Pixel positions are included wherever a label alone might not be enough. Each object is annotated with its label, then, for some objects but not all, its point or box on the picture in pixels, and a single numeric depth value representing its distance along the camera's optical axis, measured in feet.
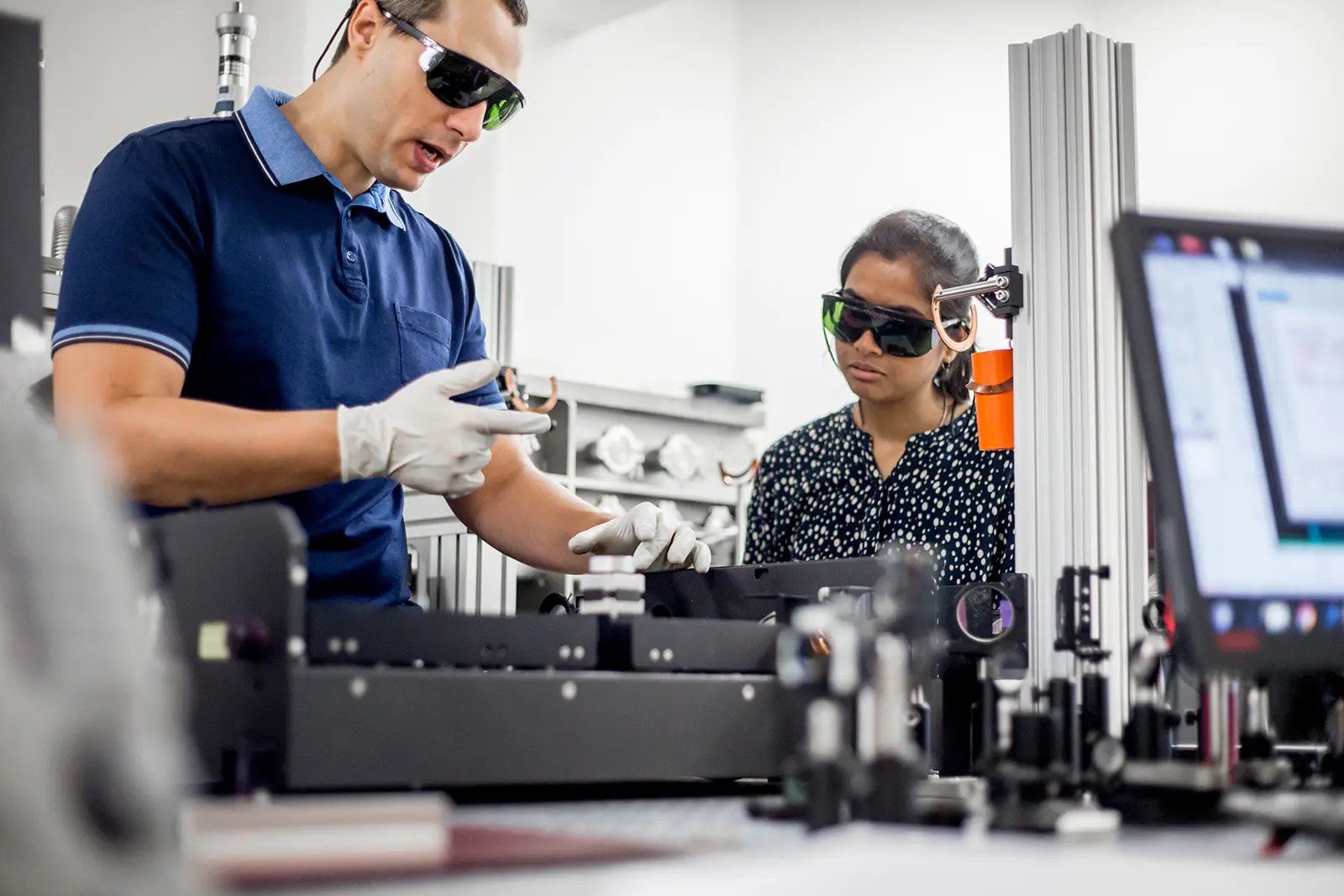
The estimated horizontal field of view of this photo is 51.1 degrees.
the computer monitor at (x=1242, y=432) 2.90
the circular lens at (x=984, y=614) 4.66
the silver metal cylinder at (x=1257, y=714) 3.49
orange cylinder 5.04
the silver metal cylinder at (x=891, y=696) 2.60
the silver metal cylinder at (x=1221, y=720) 3.39
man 4.78
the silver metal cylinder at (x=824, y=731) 2.68
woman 8.49
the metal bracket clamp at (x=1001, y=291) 4.95
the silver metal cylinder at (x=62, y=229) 10.36
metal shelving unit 11.43
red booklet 2.18
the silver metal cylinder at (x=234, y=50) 9.18
